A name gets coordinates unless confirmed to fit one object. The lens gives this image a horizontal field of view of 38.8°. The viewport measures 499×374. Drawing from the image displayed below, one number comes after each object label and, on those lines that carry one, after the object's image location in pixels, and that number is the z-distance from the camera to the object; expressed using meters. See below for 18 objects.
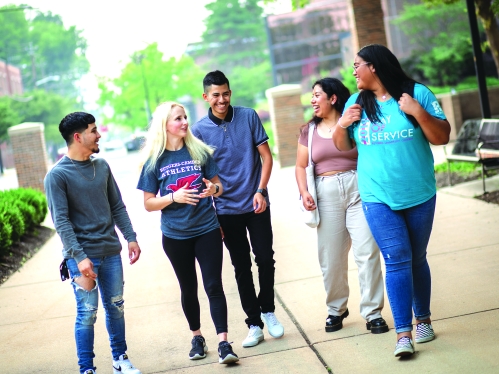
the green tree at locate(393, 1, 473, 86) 31.67
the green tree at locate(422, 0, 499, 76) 13.87
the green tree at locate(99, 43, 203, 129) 63.03
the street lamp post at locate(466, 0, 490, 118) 12.34
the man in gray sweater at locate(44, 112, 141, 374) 4.47
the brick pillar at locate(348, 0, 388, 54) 16.66
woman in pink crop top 5.10
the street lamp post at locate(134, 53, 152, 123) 61.28
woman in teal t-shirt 4.37
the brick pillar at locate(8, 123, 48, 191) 21.39
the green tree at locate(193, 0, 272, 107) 86.94
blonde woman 4.88
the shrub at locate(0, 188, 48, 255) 9.46
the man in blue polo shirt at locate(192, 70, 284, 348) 5.18
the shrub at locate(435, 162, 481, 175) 13.69
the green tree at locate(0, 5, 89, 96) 87.06
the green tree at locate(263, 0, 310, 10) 16.80
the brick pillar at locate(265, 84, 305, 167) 22.09
